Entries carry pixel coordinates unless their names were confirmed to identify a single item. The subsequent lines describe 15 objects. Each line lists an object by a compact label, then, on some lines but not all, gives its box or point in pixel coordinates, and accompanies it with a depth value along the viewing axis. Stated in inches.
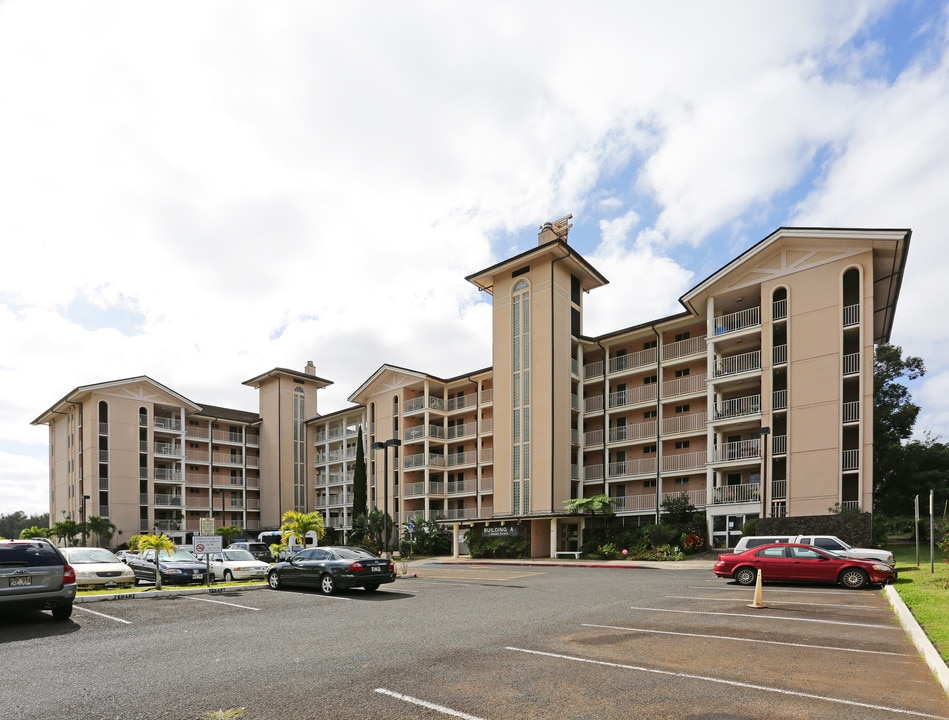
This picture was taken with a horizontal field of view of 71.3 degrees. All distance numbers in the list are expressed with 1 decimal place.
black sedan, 709.9
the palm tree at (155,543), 789.9
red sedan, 708.7
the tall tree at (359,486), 2177.7
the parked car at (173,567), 906.1
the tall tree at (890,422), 1806.1
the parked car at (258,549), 1364.7
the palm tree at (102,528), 2058.3
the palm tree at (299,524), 1155.6
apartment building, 1288.1
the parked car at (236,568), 947.3
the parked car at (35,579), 482.9
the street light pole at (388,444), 1335.9
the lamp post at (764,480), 1206.9
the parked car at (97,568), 768.9
